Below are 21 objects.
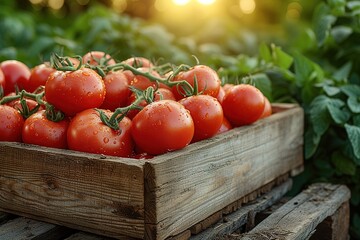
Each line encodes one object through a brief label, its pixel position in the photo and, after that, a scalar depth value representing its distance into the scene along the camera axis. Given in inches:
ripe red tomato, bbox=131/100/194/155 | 38.8
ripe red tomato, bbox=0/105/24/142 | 42.3
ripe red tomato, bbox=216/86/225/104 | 45.7
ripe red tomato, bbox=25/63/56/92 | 46.6
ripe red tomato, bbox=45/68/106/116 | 40.4
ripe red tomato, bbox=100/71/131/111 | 43.0
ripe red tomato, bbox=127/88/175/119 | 42.0
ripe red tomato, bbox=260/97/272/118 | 48.2
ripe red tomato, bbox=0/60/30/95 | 48.6
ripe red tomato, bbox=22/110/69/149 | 40.9
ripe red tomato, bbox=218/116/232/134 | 44.3
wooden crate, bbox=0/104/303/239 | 37.5
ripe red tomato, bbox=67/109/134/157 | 39.3
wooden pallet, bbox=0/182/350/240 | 40.5
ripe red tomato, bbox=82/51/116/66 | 46.0
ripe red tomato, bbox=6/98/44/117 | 44.3
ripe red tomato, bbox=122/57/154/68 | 45.8
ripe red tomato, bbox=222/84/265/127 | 44.5
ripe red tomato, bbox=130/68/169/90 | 44.0
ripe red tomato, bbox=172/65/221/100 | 43.3
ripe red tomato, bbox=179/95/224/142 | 41.2
